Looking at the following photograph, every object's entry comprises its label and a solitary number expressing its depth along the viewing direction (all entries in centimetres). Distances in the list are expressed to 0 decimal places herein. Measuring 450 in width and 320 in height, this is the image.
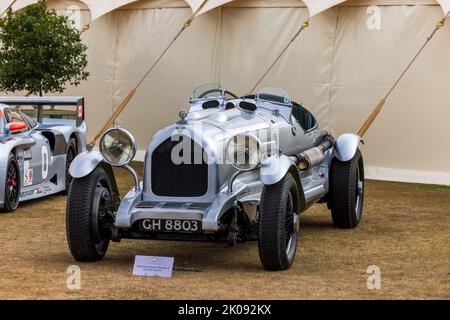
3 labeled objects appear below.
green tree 2216
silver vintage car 1054
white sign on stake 1046
